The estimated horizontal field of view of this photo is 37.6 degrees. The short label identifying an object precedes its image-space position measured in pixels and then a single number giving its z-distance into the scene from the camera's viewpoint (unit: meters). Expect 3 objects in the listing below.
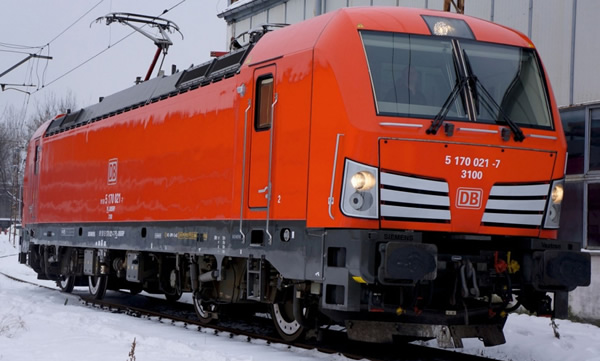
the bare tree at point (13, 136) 64.14
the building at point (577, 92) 15.12
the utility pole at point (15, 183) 49.37
